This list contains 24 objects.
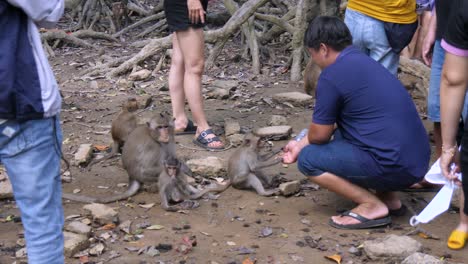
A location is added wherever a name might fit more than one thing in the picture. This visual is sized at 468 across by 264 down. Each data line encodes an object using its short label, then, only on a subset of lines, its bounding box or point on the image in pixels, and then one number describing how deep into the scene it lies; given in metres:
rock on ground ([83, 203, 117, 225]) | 4.89
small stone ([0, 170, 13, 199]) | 5.37
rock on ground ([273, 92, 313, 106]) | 7.82
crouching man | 4.55
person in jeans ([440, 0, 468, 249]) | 3.62
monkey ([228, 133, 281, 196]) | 5.45
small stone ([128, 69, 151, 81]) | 9.02
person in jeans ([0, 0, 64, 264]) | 2.88
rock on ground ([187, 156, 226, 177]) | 5.88
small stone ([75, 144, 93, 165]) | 6.13
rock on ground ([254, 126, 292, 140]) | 6.73
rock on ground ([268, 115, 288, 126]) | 7.16
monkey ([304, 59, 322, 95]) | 7.09
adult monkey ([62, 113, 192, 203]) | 5.52
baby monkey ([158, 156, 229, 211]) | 5.34
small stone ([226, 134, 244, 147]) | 6.56
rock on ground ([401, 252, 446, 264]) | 4.00
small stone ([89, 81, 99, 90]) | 8.82
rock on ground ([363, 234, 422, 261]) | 4.25
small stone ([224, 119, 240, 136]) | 6.81
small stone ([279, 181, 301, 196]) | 5.38
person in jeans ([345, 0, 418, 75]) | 5.42
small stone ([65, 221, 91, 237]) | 4.60
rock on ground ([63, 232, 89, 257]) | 4.35
